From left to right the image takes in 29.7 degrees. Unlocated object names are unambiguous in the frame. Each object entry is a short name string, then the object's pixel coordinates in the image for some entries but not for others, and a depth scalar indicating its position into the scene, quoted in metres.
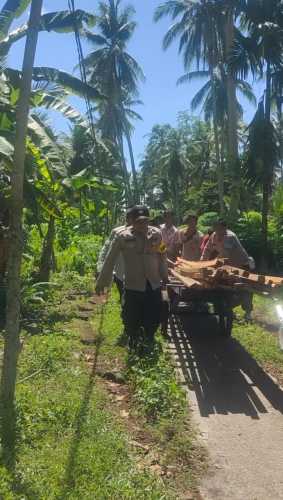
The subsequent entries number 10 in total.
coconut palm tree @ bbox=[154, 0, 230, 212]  28.47
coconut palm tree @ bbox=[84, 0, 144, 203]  38.09
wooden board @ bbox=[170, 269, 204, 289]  6.51
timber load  5.67
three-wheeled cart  7.39
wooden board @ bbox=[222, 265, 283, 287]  5.58
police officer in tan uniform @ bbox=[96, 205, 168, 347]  6.35
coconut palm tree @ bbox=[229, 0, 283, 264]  18.66
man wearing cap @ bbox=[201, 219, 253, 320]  8.14
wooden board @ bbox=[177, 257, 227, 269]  6.82
